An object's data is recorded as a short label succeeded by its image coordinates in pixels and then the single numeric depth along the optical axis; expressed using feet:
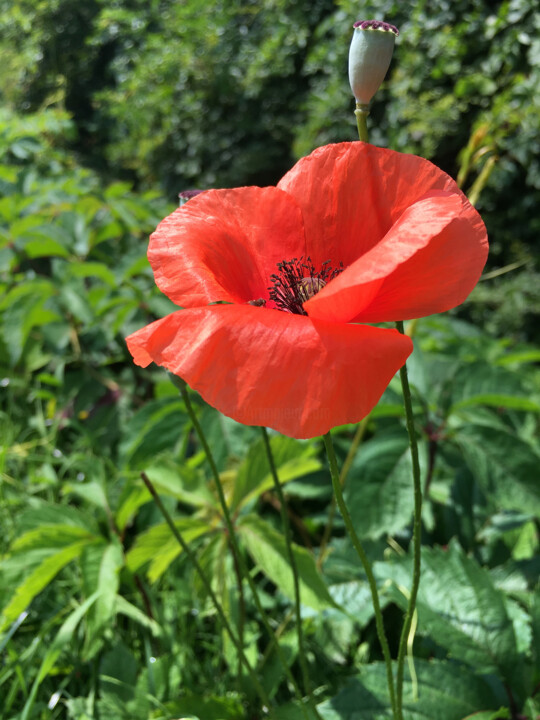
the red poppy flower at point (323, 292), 0.41
